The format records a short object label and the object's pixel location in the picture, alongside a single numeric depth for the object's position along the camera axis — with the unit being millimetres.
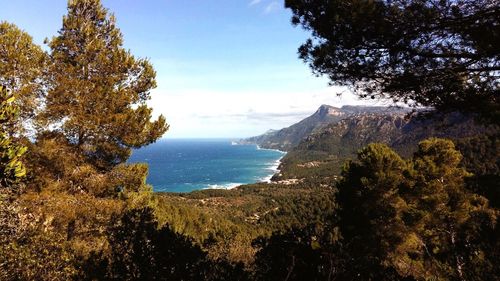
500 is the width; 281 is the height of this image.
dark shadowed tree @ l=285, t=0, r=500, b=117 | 6070
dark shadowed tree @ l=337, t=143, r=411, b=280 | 15375
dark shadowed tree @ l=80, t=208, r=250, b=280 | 5281
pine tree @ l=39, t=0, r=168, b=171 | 10531
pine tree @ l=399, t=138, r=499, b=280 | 15195
